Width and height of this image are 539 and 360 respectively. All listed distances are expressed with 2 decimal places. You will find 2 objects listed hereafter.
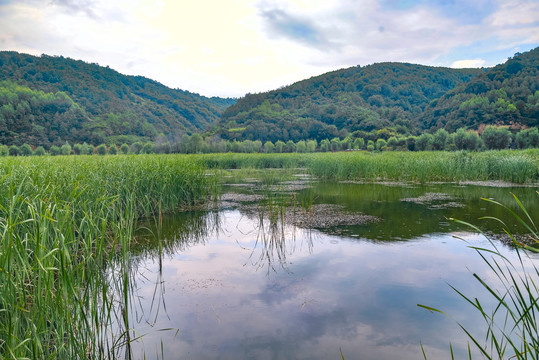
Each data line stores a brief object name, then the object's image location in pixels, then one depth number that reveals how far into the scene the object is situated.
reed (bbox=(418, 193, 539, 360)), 2.70
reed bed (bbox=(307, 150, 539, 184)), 13.10
